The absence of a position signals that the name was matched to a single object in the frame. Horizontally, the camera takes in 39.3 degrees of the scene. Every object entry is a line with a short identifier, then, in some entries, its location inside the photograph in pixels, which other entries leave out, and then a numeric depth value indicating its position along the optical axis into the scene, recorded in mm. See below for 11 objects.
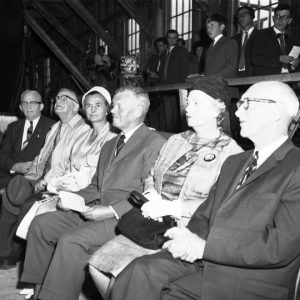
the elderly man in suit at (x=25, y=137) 4203
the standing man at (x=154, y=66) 7055
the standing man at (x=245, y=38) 5141
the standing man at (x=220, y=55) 4926
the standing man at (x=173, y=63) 6559
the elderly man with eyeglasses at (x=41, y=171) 3439
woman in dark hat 2027
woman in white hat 3160
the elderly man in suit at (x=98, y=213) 2375
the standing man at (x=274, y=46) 4660
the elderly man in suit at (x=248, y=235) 1566
